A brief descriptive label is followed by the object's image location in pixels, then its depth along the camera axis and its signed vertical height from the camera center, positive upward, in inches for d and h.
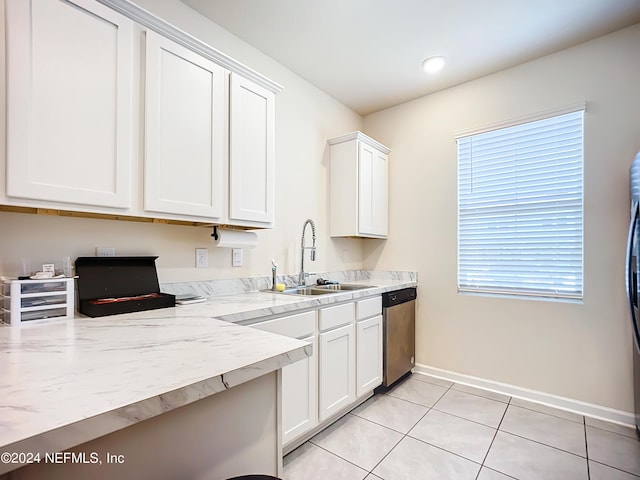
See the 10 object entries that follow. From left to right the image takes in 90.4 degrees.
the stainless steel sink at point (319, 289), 101.3 -16.2
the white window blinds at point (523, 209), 94.7 +10.2
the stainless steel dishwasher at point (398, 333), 103.4 -32.5
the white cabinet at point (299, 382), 68.9 -32.6
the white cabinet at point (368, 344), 92.0 -31.6
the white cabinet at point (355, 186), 116.2 +20.2
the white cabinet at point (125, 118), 46.6 +21.9
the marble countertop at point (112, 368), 21.8 -12.9
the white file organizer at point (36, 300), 49.0 -9.8
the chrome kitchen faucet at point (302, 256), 104.6 -5.4
